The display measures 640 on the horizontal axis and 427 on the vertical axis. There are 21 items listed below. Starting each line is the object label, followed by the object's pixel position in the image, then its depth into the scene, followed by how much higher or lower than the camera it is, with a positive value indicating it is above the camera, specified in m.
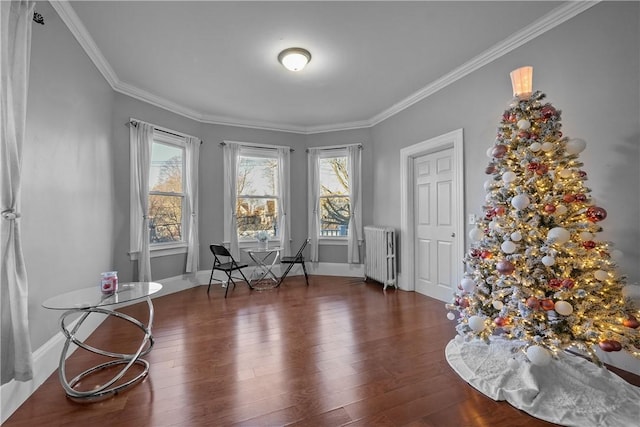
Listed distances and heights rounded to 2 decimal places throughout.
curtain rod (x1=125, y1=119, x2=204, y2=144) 3.62 +1.19
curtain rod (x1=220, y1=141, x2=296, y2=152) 4.74 +1.19
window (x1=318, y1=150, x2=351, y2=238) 5.22 +0.33
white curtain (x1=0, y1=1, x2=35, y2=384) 1.50 +0.07
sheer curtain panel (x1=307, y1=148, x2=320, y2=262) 5.22 +0.35
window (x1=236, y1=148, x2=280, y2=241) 4.96 +0.35
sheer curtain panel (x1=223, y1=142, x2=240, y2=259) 4.73 +0.29
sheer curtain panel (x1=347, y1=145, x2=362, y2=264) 4.99 +0.12
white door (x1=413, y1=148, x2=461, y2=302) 3.57 -0.16
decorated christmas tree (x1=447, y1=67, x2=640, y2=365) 1.74 -0.29
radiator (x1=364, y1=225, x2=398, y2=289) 4.26 -0.66
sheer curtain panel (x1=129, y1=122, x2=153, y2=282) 3.64 +0.31
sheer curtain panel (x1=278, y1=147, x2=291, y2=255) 5.05 +0.27
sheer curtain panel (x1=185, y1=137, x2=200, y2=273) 4.34 +0.19
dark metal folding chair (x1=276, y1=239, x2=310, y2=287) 4.55 -0.77
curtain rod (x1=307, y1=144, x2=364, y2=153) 5.02 +1.20
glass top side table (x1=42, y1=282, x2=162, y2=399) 1.76 -0.69
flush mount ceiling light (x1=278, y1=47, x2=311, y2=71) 2.82 +1.59
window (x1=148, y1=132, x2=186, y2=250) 4.06 +0.33
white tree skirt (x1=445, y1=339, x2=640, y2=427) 1.54 -1.10
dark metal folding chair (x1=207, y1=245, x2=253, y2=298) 4.08 -0.77
